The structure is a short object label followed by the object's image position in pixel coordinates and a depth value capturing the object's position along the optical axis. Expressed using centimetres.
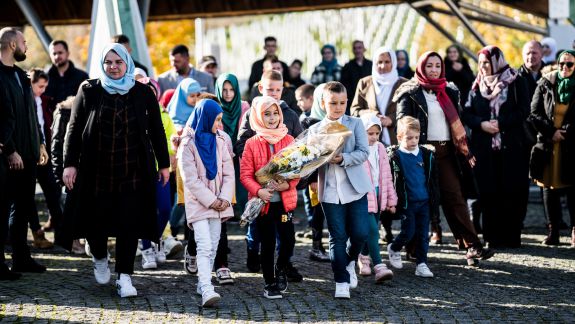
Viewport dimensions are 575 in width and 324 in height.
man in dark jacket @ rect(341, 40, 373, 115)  1599
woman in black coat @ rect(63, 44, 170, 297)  852
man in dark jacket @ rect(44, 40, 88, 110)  1288
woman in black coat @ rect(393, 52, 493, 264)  1020
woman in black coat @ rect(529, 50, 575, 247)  1165
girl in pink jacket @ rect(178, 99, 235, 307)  819
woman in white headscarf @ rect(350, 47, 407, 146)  1110
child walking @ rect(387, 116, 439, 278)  956
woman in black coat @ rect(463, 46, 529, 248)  1105
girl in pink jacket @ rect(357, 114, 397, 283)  927
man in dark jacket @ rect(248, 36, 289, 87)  1573
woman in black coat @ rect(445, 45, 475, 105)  1606
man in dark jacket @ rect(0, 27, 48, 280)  955
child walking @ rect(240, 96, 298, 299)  852
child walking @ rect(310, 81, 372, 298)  843
